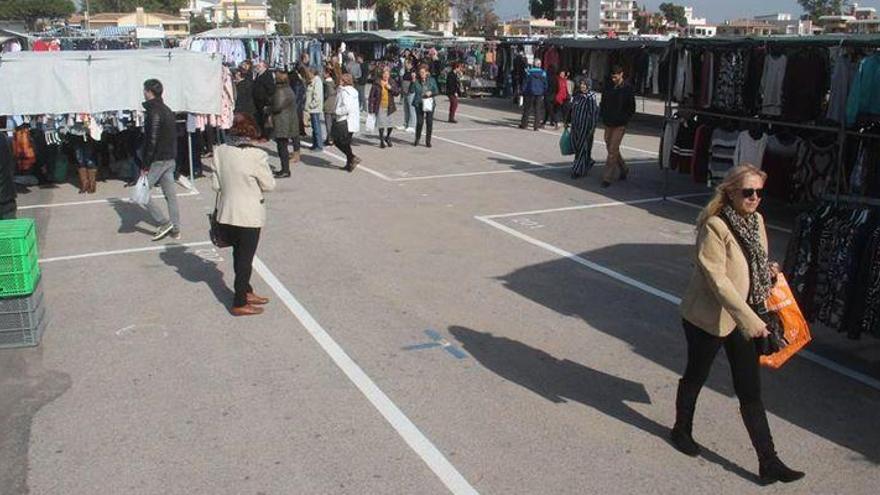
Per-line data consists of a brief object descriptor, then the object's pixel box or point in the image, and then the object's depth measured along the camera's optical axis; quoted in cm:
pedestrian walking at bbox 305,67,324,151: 1638
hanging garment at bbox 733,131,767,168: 1087
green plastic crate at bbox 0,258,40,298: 626
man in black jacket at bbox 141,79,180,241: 962
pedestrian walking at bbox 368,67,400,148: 1758
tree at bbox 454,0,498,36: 10238
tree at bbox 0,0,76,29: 11212
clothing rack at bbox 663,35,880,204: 952
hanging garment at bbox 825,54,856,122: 996
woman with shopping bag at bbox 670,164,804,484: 445
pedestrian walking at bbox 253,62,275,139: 1553
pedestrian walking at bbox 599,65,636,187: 1327
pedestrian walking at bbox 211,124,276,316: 712
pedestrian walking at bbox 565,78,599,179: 1393
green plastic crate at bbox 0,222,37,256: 622
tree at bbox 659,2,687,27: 13325
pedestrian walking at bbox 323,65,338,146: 1600
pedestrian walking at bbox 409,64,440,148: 1783
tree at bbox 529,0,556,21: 14762
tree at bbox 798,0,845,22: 9988
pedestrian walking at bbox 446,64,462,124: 2316
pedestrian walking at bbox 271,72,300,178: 1419
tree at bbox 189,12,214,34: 11872
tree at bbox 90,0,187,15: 15050
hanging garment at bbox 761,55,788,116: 1092
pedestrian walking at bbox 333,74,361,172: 1470
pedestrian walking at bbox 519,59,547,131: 2173
